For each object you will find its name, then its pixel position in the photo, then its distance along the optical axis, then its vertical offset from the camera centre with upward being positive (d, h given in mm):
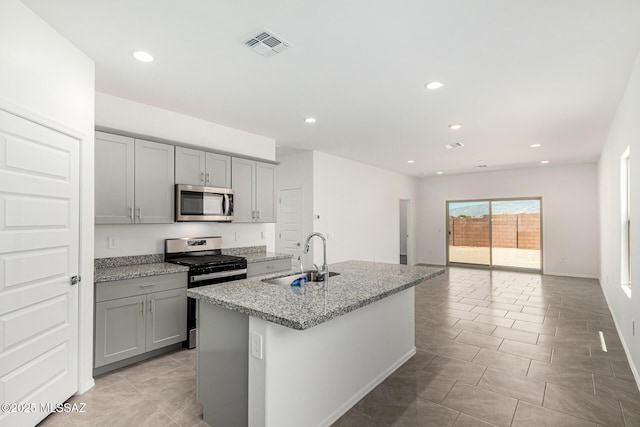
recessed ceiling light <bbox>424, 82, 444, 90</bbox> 3049 +1267
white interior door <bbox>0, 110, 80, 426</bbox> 1914 -313
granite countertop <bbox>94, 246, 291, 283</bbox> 2942 -510
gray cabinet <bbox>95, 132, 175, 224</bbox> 3098 +384
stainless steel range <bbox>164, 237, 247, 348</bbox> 3467 -501
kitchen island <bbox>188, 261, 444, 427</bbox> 1809 -847
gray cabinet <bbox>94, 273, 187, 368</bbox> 2846 -929
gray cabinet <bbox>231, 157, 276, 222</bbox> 4379 +390
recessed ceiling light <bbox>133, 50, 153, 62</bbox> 2531 +1288
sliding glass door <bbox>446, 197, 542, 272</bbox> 8328 -418
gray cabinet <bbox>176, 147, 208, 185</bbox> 3713 +610
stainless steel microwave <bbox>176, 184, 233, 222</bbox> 3662 +177
